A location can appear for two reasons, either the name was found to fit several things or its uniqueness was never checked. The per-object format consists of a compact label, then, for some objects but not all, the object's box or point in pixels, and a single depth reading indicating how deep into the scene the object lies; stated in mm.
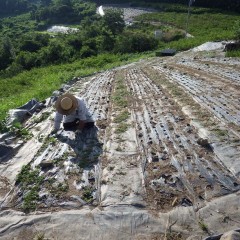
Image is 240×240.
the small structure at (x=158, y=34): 33062
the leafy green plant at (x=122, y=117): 8167
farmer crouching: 6461
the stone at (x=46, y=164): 5938
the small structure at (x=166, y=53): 22312
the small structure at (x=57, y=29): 56081
